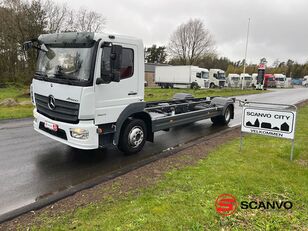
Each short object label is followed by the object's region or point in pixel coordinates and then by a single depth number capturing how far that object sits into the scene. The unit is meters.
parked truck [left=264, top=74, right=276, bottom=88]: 50.97
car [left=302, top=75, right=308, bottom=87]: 66.50
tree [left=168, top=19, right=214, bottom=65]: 58.25
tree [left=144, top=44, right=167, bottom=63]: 73.93
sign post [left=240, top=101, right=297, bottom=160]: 5.46
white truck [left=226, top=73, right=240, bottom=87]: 48.95
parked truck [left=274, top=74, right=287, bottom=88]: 52.44
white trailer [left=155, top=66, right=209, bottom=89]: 35.22
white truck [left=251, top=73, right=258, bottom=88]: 49.45
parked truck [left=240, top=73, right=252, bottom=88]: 48.28
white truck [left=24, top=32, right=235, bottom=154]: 4.62
